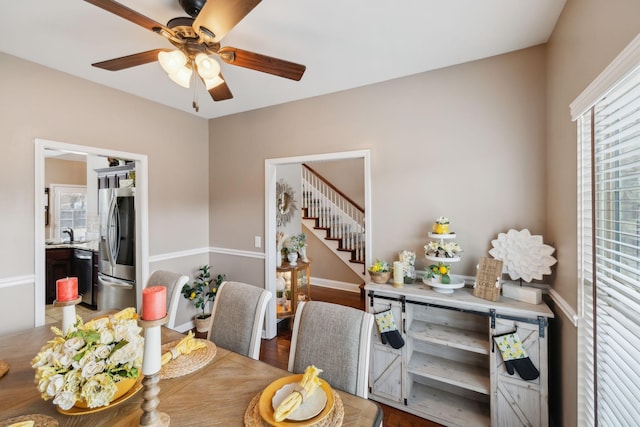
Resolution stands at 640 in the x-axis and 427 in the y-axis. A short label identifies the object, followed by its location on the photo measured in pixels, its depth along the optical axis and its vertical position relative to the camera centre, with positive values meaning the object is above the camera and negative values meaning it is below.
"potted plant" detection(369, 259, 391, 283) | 2.33 -0.50
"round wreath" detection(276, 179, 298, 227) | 4.27 +0.17
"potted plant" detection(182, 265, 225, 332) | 3.35 -0.95
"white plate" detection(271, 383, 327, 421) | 1.03 -0.74
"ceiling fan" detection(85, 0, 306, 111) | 1.26 +0.91
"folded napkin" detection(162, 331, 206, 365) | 1.37 -0.69
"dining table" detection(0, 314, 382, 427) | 1.03 -0.76
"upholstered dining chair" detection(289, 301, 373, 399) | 1.32 -0.66
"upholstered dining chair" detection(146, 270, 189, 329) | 1.94 -0.51
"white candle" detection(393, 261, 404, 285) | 2.30 -0.50
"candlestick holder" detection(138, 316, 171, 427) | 0.86 -0.48
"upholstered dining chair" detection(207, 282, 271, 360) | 1.67 -0.65
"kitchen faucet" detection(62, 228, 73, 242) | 4.91 -0.33
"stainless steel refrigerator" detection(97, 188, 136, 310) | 3.28 -0.41
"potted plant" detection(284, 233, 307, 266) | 3.53 -0.42
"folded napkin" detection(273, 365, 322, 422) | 0.99 -0.69
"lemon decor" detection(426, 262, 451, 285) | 2.14 -0.46
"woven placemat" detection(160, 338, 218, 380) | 1.31 -0.74
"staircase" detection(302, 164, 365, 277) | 5.12 -0.08
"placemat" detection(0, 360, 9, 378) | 1.26 -0.71
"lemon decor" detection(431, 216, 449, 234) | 2.19 -0.10
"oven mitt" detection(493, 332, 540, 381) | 1.74 -0.91
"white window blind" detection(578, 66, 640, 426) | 1.06 -0.19
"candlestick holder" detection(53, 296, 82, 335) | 1.29 -0.46
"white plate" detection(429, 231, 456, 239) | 2.14 -0.17
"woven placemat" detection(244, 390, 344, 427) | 1.00 -0.75
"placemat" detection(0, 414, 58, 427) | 0.97 -0.73
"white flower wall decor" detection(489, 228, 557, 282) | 1.88 -0.29
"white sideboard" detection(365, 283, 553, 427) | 1.76 -1.10
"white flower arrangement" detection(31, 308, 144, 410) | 0.96 -0.54
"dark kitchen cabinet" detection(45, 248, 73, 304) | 4.21 -0.81
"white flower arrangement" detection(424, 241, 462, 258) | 2.15 -0.28
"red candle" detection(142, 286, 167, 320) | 0.85 -0.28
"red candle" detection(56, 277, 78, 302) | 1.29 -0.36
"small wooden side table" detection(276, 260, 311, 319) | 3.40 -0.86
